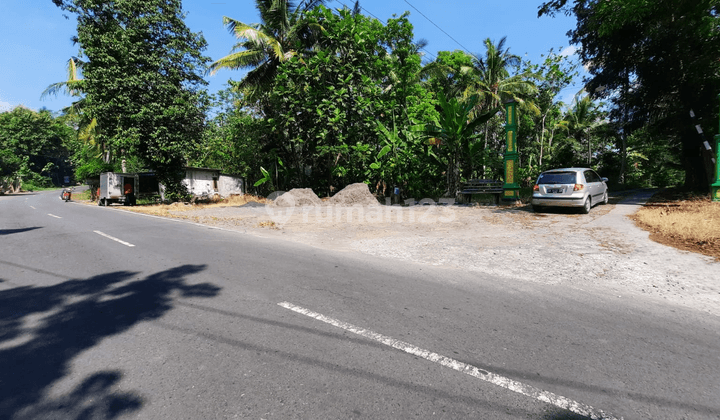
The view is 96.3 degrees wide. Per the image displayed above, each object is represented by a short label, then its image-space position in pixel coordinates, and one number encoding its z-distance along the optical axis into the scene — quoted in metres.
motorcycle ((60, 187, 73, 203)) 34.31
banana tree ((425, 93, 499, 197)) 15.92
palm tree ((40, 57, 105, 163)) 27.61
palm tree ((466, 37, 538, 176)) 25.75
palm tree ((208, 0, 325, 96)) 19.61
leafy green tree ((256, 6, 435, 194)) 18.88
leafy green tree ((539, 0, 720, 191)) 12.51
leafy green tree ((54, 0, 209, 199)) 18.27
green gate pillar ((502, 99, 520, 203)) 15.35
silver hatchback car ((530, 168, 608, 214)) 10.98
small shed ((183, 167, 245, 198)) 26.45
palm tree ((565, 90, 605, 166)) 33.03
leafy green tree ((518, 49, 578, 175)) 26.44
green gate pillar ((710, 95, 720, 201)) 10.10
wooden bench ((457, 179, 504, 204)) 16.12
